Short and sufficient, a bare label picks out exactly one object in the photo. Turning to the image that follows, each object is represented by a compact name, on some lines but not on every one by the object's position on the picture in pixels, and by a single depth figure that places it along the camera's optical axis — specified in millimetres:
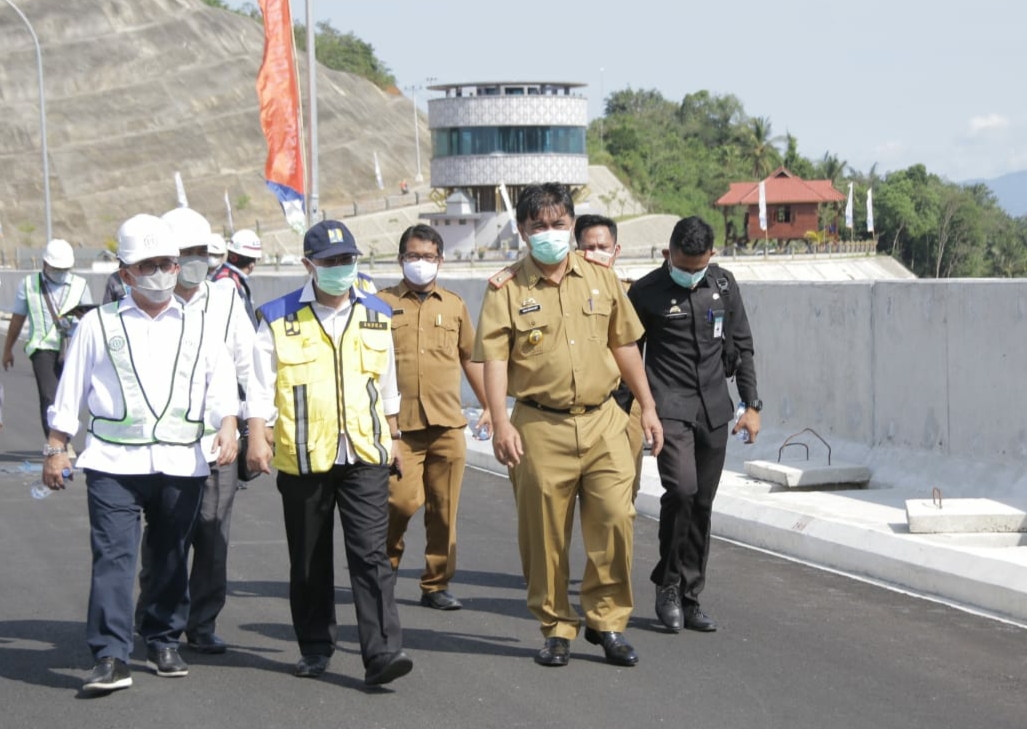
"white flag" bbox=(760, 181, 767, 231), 92188
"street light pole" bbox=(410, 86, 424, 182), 129125
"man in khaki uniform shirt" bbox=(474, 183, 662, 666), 7168
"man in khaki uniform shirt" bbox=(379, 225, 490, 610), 8523
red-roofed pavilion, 114688
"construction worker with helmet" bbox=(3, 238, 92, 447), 13578
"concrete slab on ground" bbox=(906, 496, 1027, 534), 9641
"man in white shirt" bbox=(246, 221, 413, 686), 6766
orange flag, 22594
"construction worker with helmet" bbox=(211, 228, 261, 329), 9156
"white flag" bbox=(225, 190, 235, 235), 106962
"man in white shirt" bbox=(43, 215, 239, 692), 6695
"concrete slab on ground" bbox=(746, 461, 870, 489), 11961
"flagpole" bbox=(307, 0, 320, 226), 25361
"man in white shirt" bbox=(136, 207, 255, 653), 7148
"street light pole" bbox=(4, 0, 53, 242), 44094
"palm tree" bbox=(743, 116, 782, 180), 147250
